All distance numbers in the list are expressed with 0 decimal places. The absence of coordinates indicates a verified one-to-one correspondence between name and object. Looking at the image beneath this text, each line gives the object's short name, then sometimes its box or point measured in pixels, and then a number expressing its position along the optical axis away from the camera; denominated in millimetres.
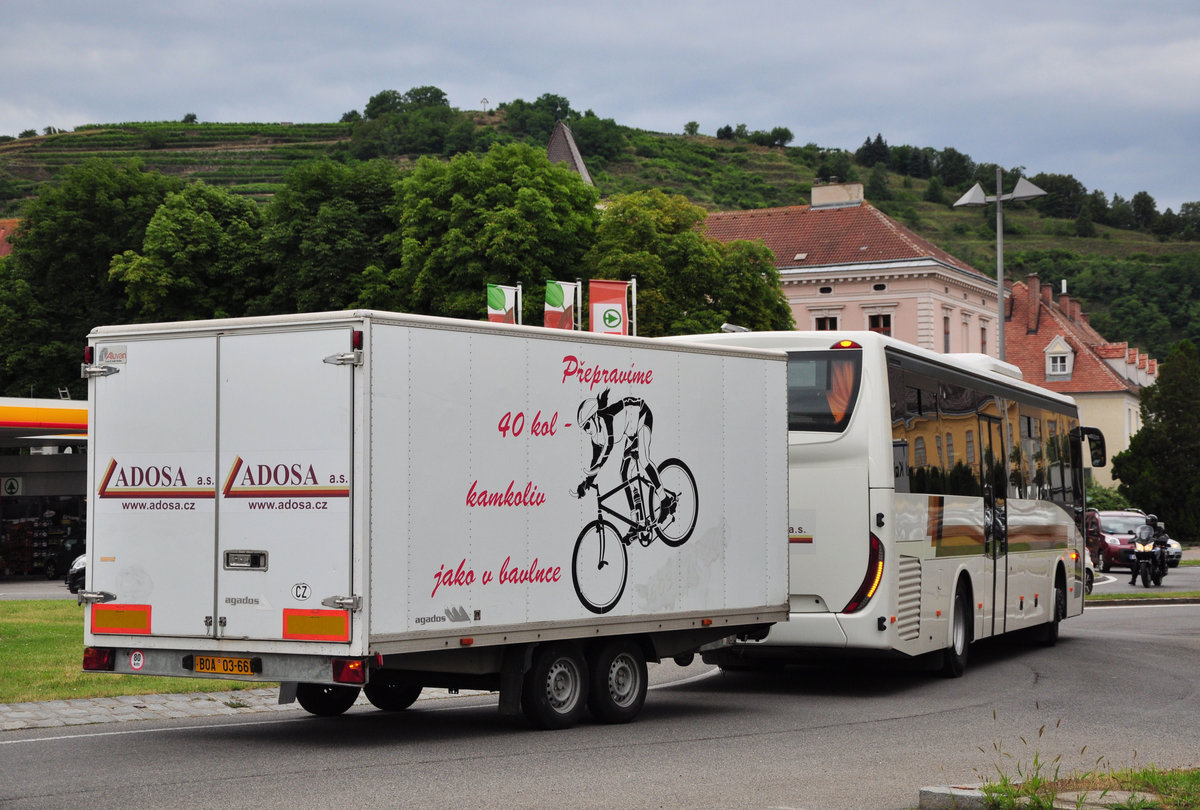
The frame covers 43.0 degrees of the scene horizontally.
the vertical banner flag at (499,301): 32188
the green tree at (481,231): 50500
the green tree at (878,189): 192125
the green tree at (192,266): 55469
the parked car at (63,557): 43594
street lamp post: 30875
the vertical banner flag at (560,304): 31983
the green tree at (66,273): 57562
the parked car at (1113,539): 46875
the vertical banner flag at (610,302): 31078
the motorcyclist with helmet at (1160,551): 38469
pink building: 78125
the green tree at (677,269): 50531
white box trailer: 10594
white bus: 14859
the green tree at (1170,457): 65062
